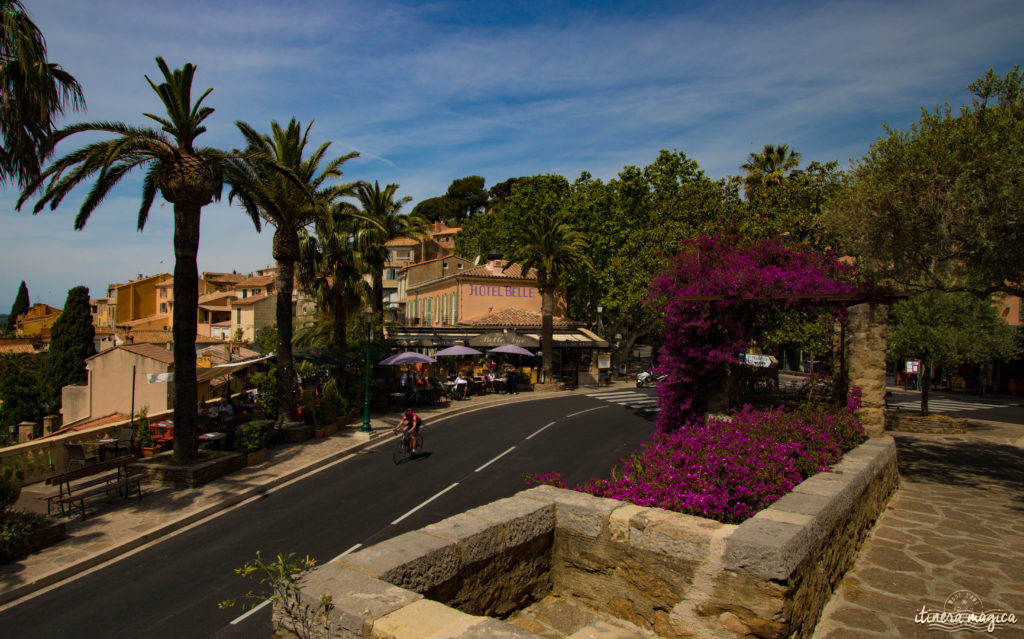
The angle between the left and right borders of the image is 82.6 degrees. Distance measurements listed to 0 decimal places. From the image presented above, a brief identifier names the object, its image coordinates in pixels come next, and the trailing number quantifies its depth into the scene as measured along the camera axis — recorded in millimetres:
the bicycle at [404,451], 16203
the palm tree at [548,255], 32875
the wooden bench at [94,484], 11266
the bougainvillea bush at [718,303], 11469
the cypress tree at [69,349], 37250
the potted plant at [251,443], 15563
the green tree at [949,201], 9719
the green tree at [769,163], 34438
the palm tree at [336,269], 23312
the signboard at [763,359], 26578
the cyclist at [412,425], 16203
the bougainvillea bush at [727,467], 5410
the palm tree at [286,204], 17438
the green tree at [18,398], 27969
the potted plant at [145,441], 15930
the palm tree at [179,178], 13062
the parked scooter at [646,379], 37688
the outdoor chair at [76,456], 13938
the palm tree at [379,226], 24734
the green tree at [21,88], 9727
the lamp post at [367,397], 19156
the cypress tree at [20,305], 86625
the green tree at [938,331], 21156
